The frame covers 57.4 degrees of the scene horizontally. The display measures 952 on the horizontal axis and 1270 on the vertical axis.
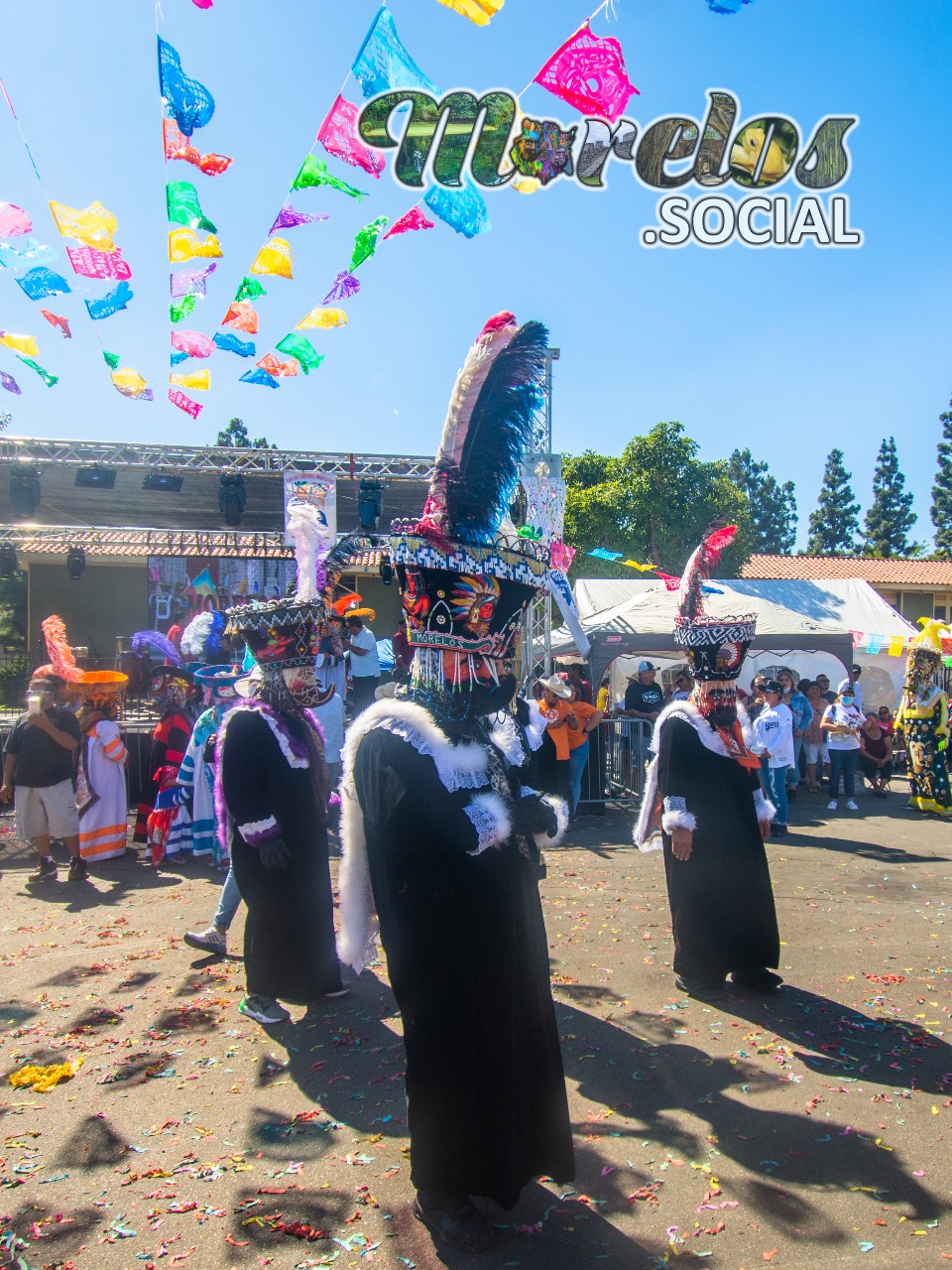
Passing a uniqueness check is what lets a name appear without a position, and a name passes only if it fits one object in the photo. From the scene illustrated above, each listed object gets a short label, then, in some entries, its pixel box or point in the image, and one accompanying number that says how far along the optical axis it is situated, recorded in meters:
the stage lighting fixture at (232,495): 15.96
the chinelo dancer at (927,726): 10.65
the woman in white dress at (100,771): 8.24
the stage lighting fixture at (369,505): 15.31
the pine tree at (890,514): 56.31
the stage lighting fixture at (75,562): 22.25
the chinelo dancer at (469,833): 2.71
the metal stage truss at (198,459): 15.27
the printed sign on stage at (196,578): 22.45
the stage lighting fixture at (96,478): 15.49
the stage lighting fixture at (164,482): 16.00
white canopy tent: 14.32
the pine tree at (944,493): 52.12
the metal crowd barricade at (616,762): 10.86
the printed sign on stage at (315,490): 15.45
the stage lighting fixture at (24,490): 15.45
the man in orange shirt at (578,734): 9.66
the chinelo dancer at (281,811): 4.43
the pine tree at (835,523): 64.38
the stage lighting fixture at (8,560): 20.75
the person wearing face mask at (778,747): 9.66
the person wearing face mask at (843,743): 11.48
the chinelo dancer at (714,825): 4.74
